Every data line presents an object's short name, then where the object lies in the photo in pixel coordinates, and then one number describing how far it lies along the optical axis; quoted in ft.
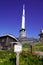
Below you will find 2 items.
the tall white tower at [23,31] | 91.55
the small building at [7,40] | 47.67
